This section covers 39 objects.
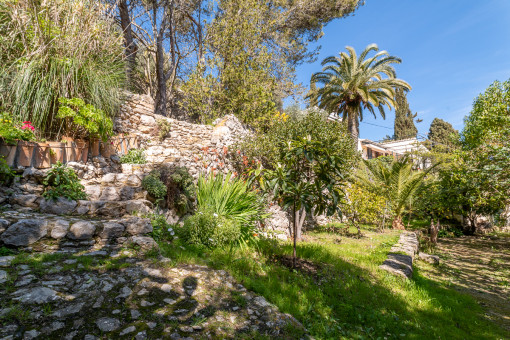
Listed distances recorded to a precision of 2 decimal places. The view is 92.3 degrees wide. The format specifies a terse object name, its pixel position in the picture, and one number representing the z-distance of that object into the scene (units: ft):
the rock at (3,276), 6.47
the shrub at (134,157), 17.04
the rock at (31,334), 5.02
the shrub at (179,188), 15.97
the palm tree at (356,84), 44.98
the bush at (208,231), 12.43
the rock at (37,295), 6.00
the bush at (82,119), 12.55
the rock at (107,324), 5.71
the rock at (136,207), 12.62
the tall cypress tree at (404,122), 90.74
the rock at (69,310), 5.80
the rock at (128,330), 5.68
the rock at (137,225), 10.87
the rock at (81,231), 9.48
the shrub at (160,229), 11.73
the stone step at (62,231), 8.60
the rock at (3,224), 8.39
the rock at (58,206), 10.56
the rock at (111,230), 10.09
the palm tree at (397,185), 33.12
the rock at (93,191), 12.51
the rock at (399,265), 14.17
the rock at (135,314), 6.29
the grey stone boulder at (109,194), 12.99
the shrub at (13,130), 10.29
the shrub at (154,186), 14.39
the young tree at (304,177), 11.50
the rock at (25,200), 10.30
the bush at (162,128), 21.16
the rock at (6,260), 7.22
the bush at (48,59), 12.33
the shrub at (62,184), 11.09
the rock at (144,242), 10.08
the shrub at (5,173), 10.20
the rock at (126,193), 13.64
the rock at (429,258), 20.36
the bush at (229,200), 14.52
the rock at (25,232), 8.42
